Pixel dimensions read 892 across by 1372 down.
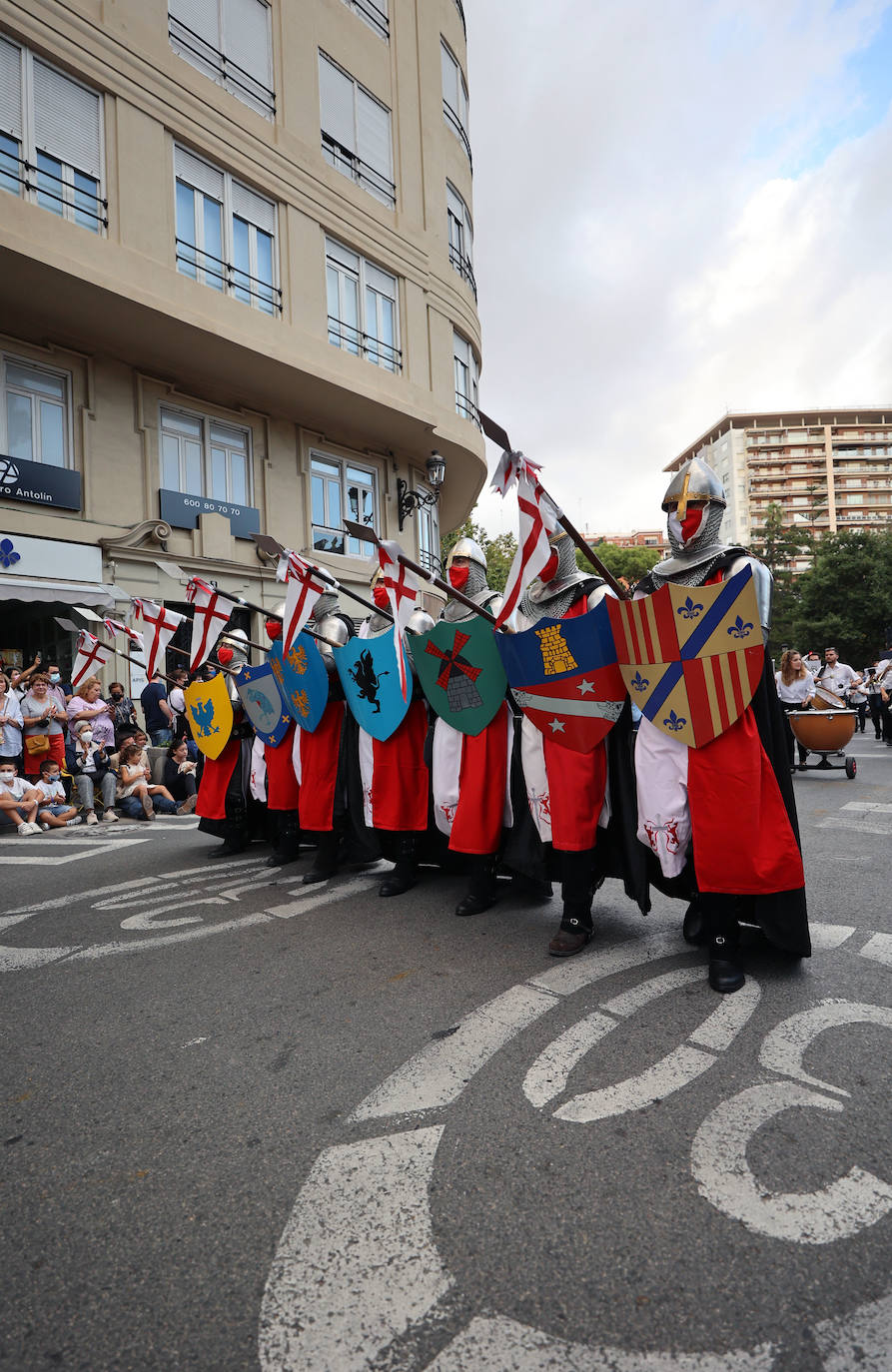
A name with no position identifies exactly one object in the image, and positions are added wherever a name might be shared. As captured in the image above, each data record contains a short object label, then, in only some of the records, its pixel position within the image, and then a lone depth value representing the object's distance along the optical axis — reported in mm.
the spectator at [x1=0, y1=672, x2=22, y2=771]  8273
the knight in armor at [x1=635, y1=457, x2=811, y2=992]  2840
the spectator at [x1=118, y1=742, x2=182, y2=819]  9000
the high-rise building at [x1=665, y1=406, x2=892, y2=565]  94688
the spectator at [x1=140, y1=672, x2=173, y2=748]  10688
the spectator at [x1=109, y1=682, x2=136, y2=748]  10539
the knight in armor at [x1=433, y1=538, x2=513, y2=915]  3992
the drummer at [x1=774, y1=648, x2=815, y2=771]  10188
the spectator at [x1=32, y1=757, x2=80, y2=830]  8320
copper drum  9492
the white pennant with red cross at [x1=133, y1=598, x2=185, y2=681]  7449
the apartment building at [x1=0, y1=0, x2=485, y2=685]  11234
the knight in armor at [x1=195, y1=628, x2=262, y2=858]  5965
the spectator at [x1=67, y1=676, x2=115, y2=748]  9430
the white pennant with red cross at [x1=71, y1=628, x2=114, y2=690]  8945
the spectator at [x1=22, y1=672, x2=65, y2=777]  8656
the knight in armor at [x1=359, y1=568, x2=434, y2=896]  4547
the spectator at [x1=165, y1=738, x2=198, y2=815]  9867
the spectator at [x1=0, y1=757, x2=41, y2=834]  8070
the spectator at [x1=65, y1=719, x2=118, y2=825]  8992
